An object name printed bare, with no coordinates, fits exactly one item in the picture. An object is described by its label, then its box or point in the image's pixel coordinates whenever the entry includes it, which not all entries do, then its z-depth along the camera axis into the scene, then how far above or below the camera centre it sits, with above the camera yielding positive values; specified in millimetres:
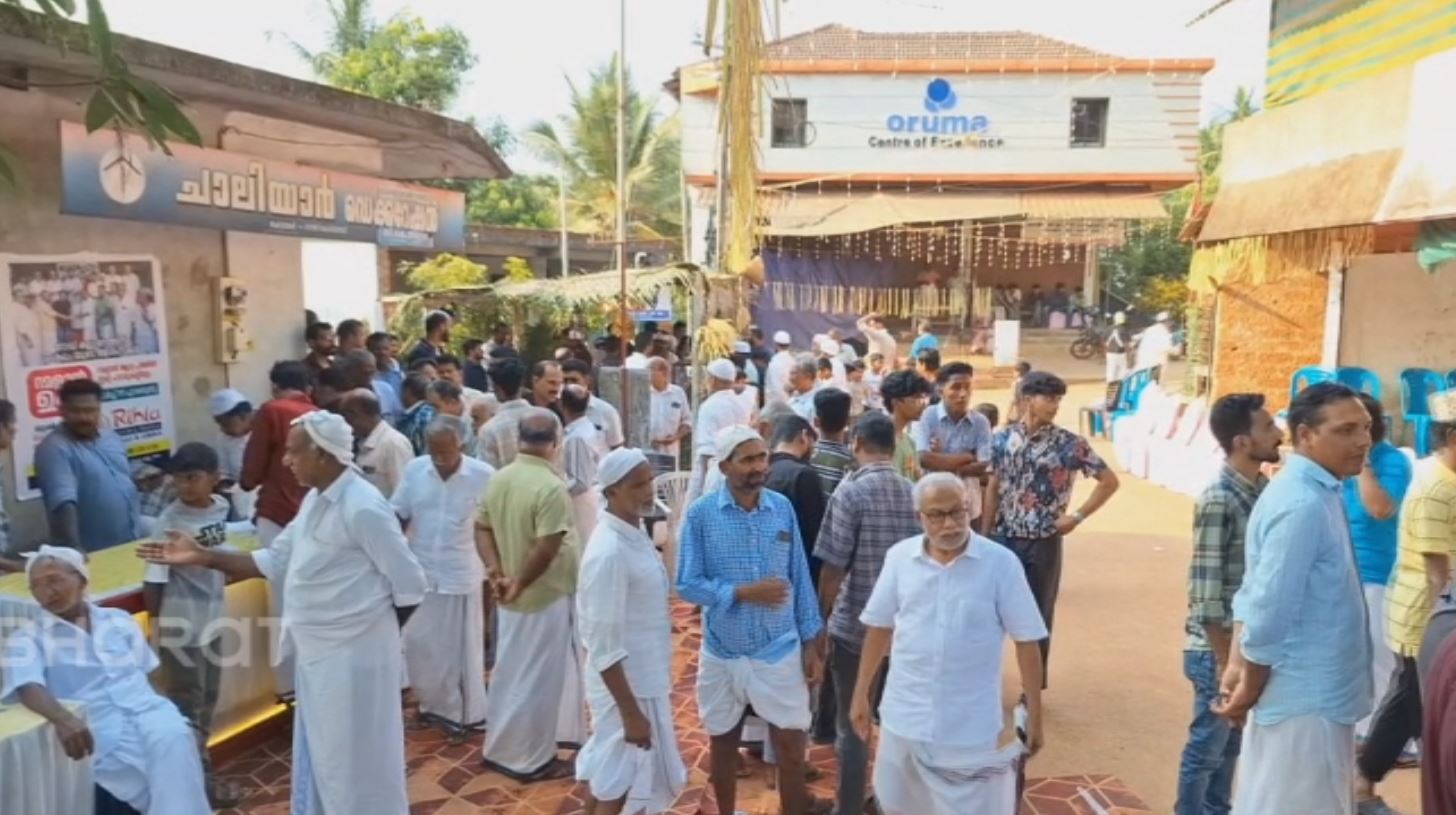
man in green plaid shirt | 3621 -883
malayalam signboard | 5062 +619
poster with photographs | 5605 -256
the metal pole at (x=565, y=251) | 23583 +1258
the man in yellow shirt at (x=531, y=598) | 4535 -1311
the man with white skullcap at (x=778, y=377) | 10405 -717
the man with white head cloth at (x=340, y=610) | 3666 -1101
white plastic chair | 7542 -1420
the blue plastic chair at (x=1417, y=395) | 9883 -777
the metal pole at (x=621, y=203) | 9109 +1028
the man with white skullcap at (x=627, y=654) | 3527 -1205
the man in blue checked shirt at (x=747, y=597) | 3809 -1062
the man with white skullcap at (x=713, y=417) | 6793 -749
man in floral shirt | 5090 -851
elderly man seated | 3562 -1359
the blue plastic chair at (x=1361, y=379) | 10570 -661
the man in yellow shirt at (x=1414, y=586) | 4031 -1073
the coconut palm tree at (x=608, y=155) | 30125 +4390
